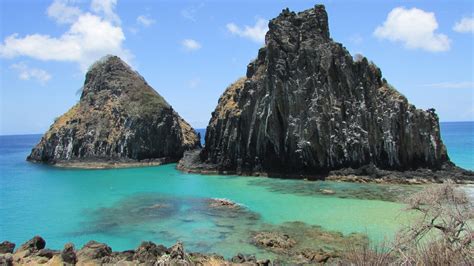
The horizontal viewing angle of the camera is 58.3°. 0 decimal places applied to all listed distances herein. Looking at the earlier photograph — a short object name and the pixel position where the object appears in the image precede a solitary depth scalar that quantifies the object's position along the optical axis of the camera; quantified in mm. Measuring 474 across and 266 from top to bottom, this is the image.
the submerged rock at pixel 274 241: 24109
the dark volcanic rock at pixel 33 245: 21200
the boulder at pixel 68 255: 19188
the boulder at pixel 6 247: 21917
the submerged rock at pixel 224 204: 36250
